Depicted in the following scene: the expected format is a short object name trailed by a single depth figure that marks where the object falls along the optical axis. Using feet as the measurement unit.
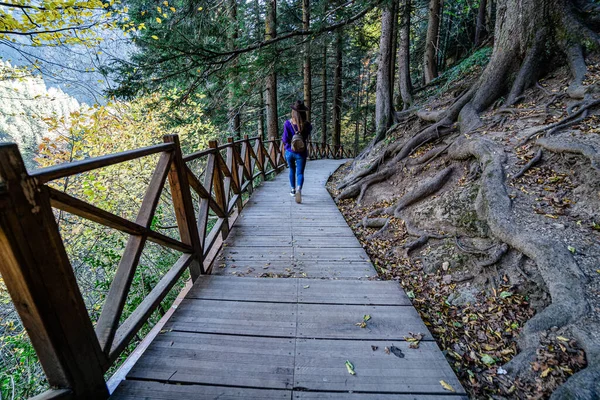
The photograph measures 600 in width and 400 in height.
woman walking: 17.15
